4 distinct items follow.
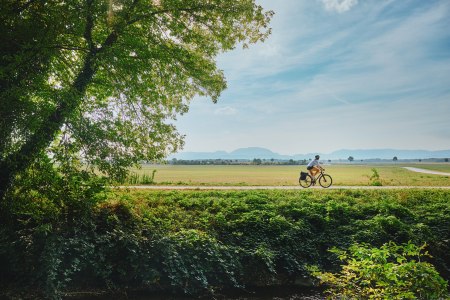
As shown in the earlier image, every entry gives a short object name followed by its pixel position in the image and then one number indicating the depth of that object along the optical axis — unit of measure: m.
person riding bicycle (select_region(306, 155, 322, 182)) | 26.31
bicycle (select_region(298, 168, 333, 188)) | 26.20
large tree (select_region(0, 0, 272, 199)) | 11.18
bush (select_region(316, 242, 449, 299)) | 5.86
